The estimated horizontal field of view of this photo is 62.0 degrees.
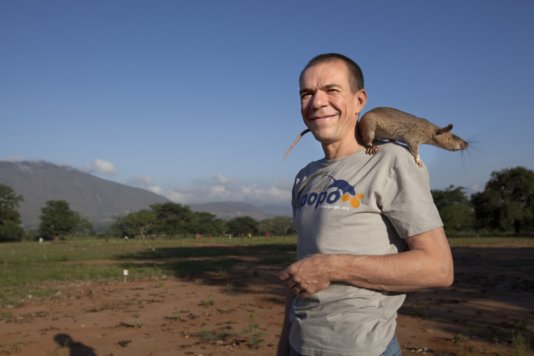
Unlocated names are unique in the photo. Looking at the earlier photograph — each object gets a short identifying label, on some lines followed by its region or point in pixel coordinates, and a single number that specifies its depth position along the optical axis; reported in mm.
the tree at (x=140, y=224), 54625
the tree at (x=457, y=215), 41353
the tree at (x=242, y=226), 59531
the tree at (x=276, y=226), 65000
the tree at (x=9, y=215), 48184
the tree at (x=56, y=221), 49406
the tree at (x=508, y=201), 36969
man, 1542
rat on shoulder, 1853
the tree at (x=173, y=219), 54000
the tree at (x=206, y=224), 55906
